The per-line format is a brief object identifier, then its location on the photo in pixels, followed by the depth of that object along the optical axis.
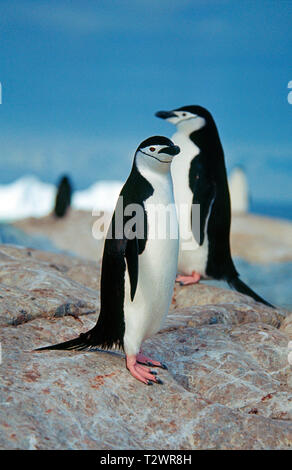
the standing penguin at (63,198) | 12.84
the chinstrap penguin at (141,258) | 2.76
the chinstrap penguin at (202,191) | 4.96
